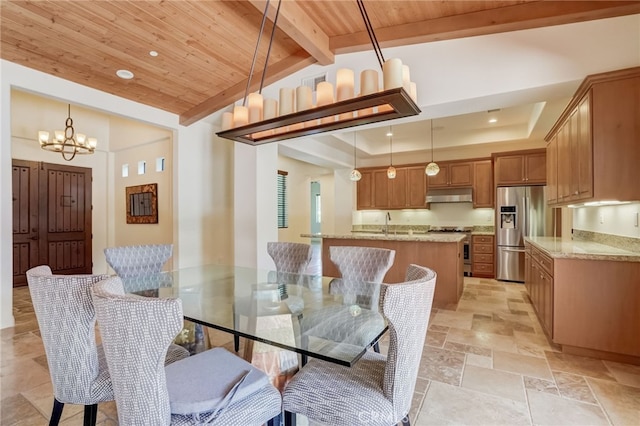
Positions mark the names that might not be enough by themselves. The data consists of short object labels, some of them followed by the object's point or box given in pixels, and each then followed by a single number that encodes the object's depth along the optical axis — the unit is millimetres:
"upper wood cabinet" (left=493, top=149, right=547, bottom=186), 5387
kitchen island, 4117
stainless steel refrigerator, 5371
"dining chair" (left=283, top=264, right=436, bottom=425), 1157
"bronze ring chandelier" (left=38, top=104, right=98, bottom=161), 4609
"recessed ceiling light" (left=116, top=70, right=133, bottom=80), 3578
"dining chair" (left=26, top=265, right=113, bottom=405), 1280
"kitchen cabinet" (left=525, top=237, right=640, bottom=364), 2494
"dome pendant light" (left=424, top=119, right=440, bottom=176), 5324
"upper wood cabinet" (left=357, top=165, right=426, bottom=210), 6887
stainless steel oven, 6082
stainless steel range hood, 6258
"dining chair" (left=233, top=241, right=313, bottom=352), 3027
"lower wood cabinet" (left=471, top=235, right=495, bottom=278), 5898
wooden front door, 5324
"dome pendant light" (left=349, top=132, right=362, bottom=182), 5863
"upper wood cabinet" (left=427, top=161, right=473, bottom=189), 6383
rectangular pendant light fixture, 1798
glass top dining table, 1405
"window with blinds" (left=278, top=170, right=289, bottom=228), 7609
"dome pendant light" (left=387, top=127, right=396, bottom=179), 5812
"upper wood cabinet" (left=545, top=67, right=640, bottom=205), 2545
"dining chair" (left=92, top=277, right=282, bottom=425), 949
